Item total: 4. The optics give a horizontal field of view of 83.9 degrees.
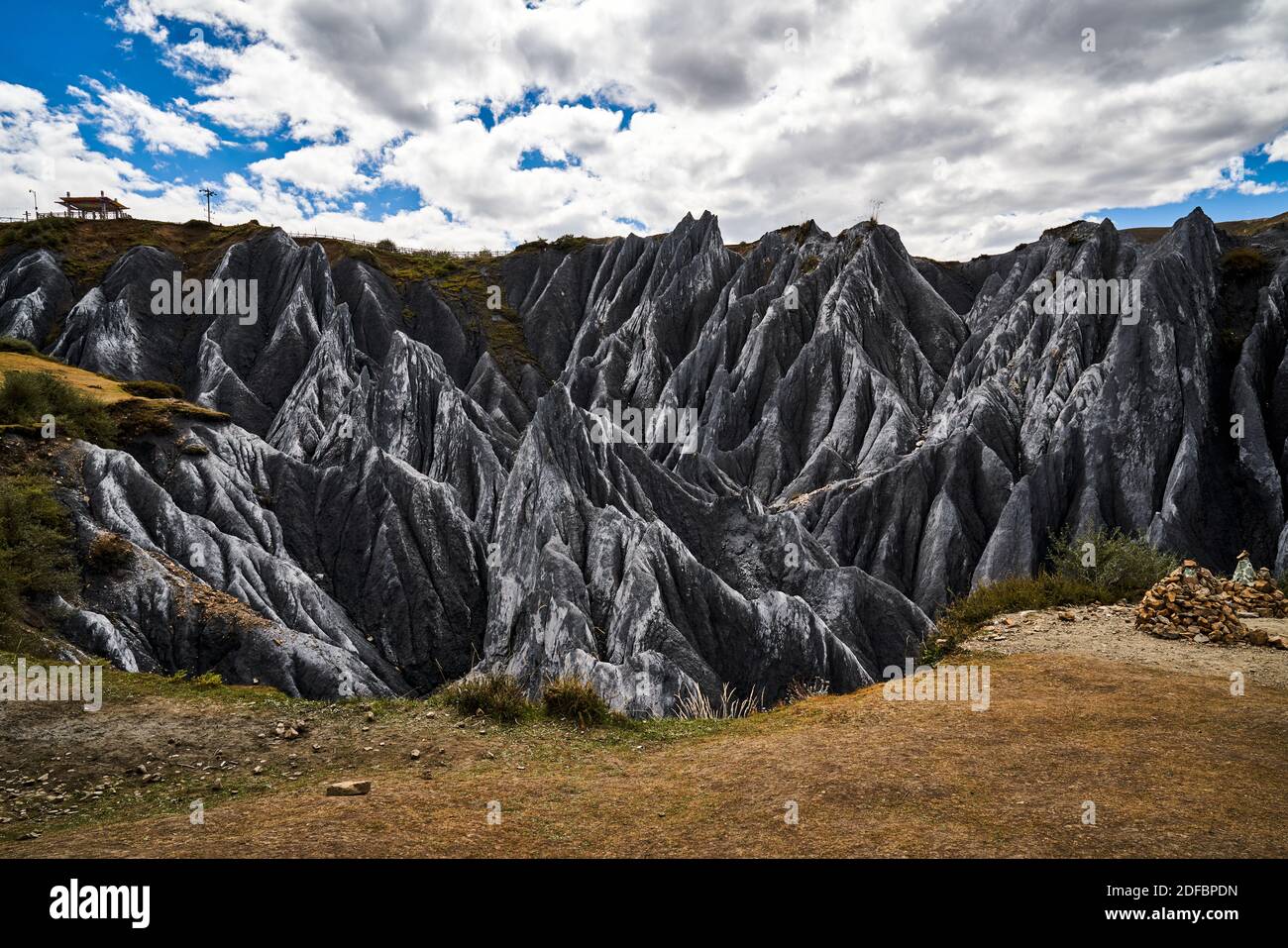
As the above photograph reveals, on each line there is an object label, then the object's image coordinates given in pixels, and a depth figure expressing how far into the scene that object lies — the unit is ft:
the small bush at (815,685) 72.95
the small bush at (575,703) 35.94
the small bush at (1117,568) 53.57
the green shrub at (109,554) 80.43
